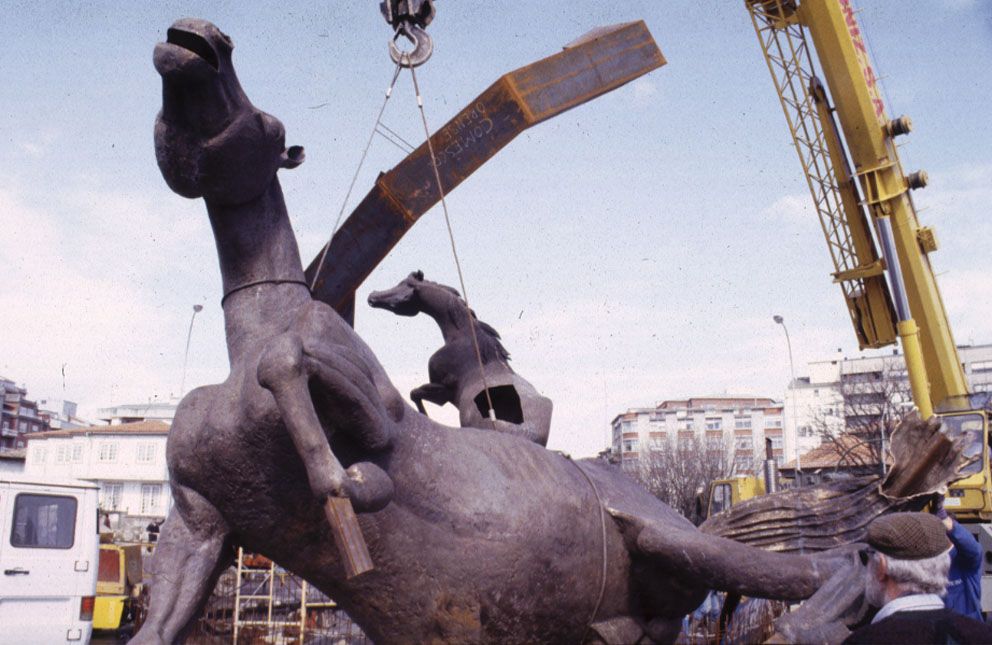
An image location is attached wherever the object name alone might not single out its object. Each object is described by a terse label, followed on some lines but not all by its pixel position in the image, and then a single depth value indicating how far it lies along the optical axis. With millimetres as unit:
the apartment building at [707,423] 74688
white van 8688
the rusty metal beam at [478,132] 5223
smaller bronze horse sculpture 4812
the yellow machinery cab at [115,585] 12805
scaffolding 6147
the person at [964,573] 5309
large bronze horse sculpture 3225
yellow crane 11586
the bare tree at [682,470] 47994
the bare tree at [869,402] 31859
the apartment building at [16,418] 78000
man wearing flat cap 2605
